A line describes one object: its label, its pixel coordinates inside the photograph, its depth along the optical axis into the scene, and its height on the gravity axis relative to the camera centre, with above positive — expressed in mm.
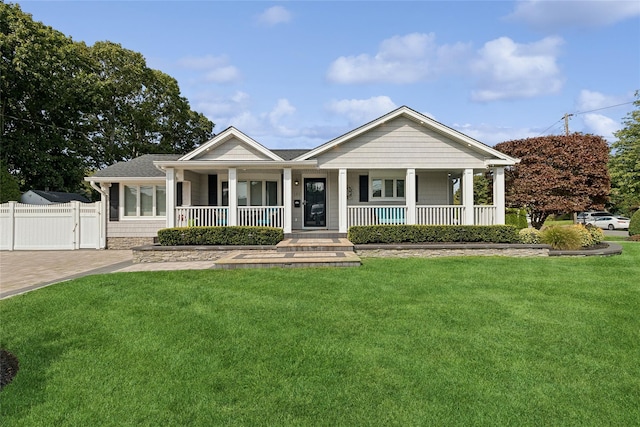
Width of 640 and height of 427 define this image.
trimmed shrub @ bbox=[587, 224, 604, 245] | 12470 -642
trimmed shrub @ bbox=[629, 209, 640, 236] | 19156 -520
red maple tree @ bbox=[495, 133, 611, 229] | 15000 +1758
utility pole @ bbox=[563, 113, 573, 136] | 28306 +7361
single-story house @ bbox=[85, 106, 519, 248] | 13617 +2030
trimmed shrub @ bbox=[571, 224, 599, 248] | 11773 -701
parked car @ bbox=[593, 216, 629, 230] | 28469 -534
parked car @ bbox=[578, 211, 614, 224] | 30875 +38
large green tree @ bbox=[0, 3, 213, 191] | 22625 +8584
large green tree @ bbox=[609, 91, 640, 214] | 30391 +4499
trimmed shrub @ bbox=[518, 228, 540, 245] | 11797 -675
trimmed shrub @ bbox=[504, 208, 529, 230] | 19984 -42
